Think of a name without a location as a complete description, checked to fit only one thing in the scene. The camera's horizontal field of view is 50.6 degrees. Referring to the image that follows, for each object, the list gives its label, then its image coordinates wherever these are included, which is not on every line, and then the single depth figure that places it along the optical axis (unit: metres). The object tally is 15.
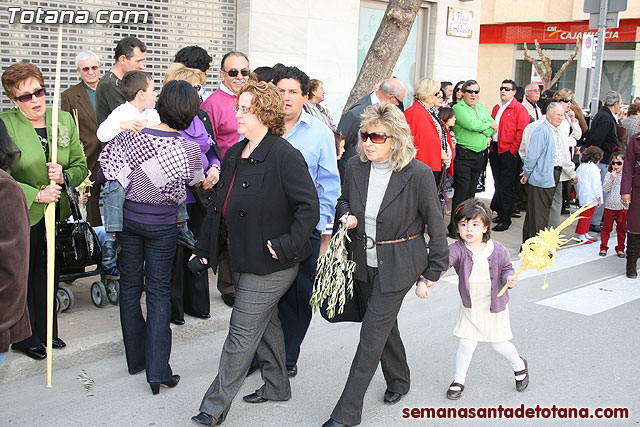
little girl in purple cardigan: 4.58
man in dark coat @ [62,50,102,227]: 6.84
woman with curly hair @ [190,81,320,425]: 3.94
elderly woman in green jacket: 4.48
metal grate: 8.10
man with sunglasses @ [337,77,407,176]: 6.82
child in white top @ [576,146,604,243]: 10.10
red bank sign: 25.73
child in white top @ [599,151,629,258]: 9.18
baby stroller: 5.32
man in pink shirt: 6.23
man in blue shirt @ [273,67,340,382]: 4.74
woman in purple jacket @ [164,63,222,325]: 5.44
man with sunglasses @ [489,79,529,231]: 10.45
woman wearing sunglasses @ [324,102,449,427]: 4.06
